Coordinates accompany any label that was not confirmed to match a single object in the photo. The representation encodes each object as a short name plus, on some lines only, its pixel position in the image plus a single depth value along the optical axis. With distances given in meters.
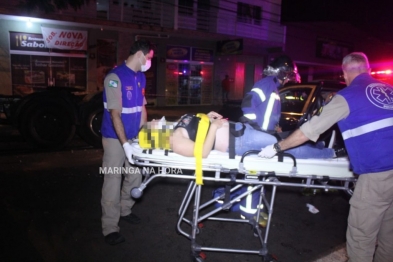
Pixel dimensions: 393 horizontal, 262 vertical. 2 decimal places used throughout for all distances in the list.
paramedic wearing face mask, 3.37
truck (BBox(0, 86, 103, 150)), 6.89
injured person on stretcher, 3.04
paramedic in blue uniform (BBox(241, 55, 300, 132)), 3.74
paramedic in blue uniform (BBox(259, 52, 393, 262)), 2.57
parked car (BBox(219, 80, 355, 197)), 5.82
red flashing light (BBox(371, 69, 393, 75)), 7.17
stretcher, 3.01
